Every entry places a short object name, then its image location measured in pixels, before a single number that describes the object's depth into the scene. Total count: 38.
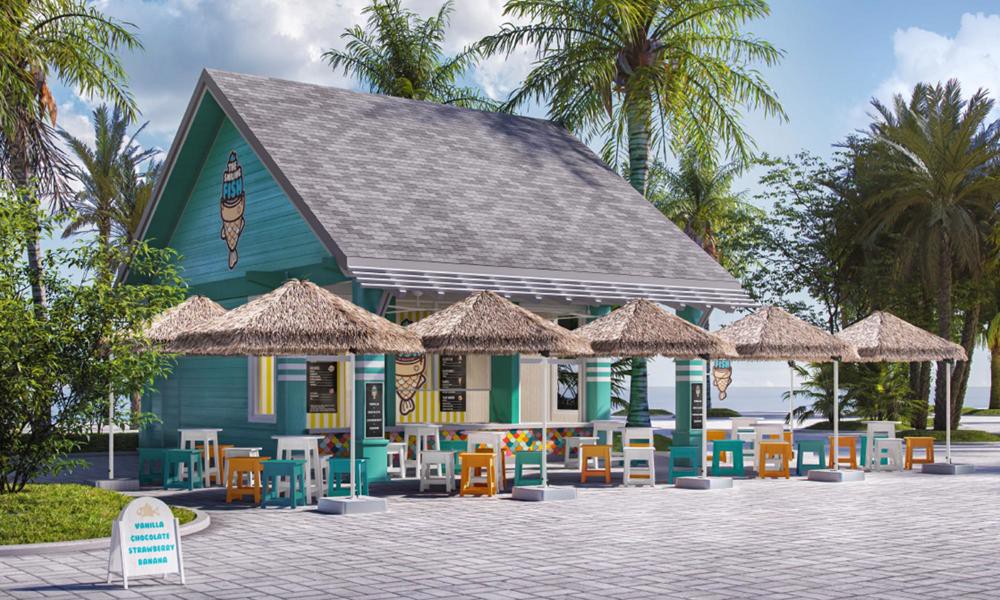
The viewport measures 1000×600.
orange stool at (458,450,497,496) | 17.25
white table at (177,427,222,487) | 19.03
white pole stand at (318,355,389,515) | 15.14
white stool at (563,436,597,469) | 20.73
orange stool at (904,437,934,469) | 22.88
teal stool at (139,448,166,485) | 18.66
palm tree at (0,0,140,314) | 20.91
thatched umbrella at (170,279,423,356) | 15.14
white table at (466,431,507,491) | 18.16
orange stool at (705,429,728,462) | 23.44
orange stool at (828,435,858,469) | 20.75
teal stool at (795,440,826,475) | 21.08
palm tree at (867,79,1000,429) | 33.00
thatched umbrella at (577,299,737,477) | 18.12
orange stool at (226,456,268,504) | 16.25
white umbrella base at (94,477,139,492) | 18.72
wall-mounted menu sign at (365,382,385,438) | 18.38
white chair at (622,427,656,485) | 18.92
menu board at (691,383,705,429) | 22.84
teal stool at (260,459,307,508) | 15.82
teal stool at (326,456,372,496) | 16.36
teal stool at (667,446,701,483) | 19.66
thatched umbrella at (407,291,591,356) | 16.53
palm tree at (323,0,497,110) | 39.62
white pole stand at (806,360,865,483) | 20.23
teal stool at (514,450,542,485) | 18.05
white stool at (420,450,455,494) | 17.78
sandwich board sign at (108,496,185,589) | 9.73
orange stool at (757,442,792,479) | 20.59
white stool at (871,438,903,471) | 22.61
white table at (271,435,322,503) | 16.42
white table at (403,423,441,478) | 20.23
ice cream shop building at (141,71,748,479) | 20.03
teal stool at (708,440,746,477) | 20.11
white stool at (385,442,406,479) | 19.79
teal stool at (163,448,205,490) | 18.41
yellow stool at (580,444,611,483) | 19.28
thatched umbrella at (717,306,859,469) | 20.17
